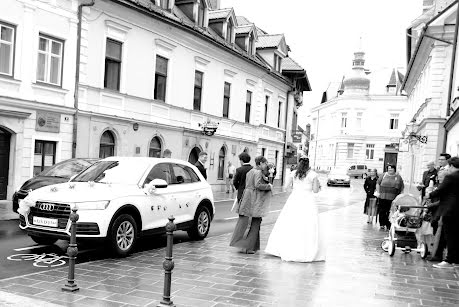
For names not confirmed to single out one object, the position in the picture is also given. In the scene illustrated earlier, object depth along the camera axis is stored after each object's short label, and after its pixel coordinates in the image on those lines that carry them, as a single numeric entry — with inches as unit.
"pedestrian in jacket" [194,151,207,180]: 471.5
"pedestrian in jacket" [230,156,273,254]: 339.3
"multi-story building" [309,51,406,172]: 2608.3
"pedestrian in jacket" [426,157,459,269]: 311.3
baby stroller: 355.9
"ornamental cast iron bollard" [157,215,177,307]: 199.5
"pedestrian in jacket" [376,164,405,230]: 493.4
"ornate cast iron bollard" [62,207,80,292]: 221.5
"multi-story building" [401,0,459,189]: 767.7
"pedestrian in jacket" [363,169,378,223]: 593.3
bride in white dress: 320.5
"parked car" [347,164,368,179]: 2386.8
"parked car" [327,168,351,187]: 1591.8
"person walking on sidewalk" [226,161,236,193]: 981.7
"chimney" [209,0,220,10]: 1297.2
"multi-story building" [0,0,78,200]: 564.4
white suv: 292.0
